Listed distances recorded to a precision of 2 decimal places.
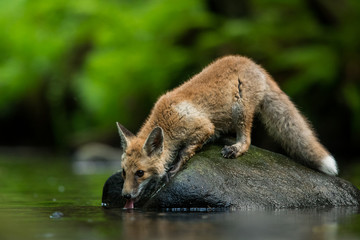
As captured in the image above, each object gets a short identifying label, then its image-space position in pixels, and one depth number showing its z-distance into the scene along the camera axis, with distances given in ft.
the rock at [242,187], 41.47
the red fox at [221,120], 45.65
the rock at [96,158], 89.40
